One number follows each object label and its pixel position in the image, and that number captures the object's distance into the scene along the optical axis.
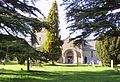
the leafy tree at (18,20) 11.81
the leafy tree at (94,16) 9.99
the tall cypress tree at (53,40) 36.17
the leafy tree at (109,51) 29.84
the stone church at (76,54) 54.29
